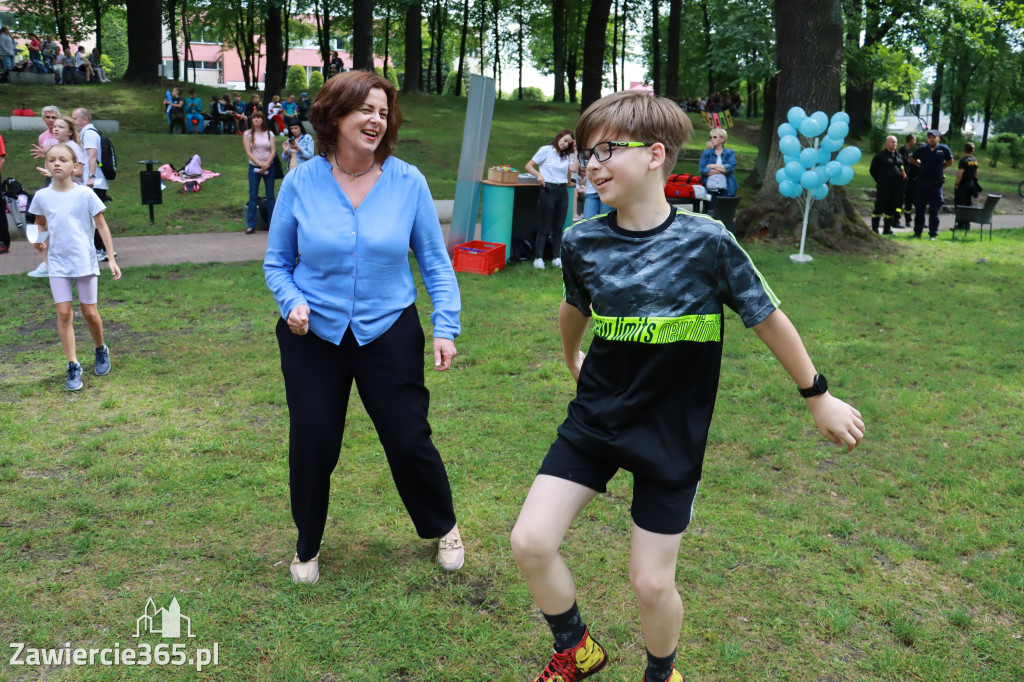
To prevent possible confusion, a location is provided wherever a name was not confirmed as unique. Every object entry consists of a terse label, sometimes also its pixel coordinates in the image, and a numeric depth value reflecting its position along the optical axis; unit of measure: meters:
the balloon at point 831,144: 12.48
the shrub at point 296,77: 57.72
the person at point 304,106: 26.16
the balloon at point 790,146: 12.70
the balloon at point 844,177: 12.73
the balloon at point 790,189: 13.08
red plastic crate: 10.92
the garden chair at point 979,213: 15.82
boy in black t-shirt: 2.55
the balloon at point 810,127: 12.56
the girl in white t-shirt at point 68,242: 6.20
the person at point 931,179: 15.83
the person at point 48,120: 9.86
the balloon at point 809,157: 12.63
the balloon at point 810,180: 12.68
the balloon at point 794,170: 12.80
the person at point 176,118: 24.47
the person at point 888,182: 16.31
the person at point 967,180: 17.50
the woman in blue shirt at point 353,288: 3.30
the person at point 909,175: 17.22
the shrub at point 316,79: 46.40
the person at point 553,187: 11.00
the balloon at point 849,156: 12.65
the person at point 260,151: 13.55
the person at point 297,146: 13.85
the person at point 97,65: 32.44
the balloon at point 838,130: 12.34
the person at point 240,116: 26.83
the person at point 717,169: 13.55
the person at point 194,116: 25.20
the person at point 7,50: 28.33
